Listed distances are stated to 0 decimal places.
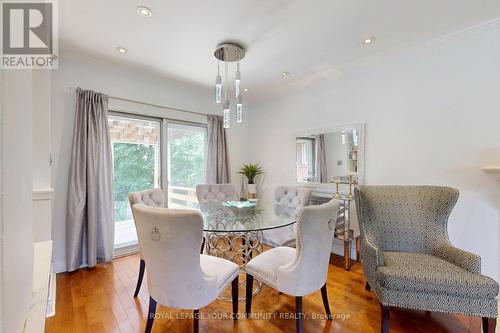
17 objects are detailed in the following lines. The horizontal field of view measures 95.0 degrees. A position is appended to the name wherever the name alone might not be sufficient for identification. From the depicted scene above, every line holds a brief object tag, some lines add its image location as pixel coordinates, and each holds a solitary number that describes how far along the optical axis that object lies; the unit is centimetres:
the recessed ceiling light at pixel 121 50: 250
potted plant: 409
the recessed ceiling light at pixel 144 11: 185
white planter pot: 408
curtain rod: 272
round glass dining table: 195
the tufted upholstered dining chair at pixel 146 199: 207
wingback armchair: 150
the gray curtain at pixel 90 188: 262
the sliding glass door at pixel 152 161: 314
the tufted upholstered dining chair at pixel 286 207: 237
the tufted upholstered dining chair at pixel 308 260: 152
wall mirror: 297
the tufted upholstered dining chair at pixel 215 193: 312
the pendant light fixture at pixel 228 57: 232
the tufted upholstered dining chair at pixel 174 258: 135
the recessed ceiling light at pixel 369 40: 229
